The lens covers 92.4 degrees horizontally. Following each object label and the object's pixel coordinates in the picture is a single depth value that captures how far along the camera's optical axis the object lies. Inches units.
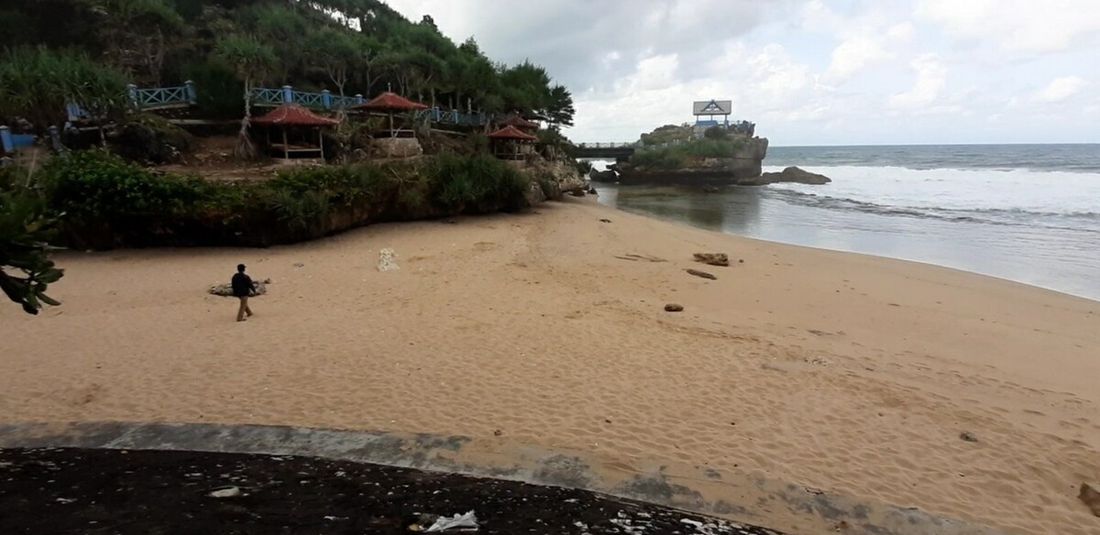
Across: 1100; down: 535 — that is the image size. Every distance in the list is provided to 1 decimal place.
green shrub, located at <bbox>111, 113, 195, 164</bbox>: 756.0
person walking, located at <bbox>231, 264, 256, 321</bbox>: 390.6
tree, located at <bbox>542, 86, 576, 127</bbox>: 1991.9
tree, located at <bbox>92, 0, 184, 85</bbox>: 993.5
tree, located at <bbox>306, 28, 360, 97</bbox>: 1142.3
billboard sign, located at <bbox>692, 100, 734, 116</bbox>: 3233.3
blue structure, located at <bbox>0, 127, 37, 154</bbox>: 742.5
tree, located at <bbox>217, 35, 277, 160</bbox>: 852.0
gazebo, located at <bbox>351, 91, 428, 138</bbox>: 917.8
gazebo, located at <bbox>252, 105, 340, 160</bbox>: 813.9
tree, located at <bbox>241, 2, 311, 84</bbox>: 1094.4
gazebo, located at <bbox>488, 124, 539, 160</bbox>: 1158.3
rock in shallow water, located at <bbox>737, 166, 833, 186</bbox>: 2269.9
